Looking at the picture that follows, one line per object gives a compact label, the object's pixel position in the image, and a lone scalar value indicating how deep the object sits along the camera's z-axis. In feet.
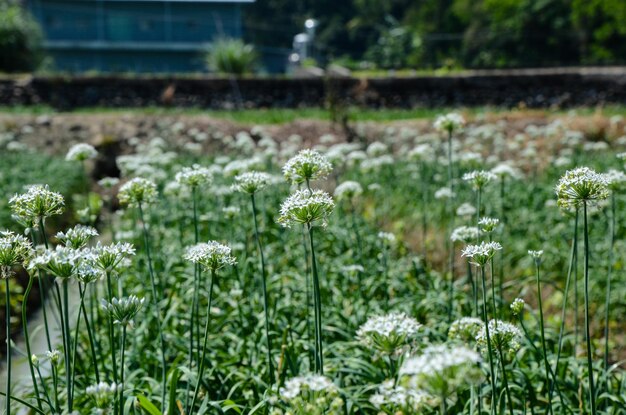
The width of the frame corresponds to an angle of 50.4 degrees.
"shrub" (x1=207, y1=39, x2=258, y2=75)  79.66
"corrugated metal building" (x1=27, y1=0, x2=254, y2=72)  141.79
